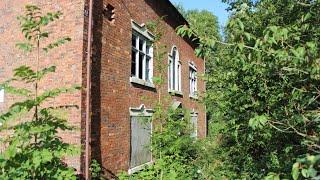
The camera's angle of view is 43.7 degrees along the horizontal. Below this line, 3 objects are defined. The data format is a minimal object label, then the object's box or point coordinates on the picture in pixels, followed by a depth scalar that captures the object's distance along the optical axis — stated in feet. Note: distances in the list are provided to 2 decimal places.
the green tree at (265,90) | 9.14
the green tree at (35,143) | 18.20
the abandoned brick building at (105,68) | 30.63
